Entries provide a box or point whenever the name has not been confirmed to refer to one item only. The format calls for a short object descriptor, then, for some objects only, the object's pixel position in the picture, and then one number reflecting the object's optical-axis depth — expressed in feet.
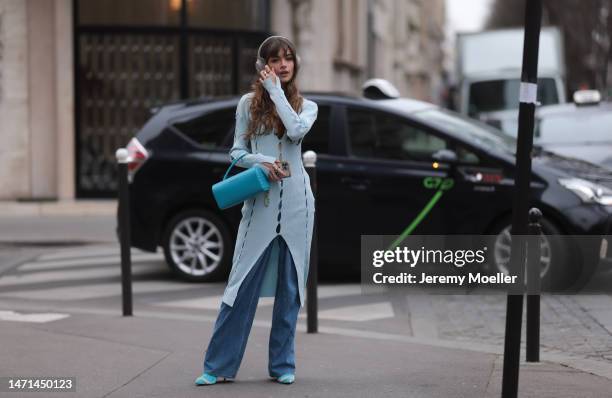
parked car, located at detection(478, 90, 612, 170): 43.06
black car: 33.40
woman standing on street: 20.38
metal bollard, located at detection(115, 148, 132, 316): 28.84
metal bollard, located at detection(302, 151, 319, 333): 26.14
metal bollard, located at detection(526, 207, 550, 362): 19.63
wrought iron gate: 66.08
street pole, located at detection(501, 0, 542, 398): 17.95
